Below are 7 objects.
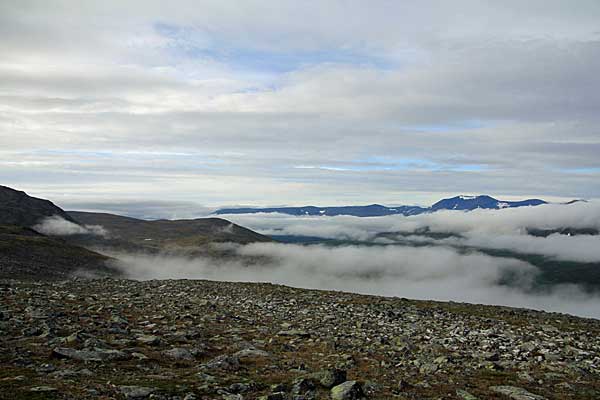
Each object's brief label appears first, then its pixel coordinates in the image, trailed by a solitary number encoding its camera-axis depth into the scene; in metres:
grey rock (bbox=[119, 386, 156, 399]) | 11.95
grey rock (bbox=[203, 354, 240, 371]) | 16.19
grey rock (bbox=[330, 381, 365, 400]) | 13.11
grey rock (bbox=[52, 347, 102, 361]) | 15.40
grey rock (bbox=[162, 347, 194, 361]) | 17.42
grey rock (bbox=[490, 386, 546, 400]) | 14.11
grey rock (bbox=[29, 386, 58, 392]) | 11.39
